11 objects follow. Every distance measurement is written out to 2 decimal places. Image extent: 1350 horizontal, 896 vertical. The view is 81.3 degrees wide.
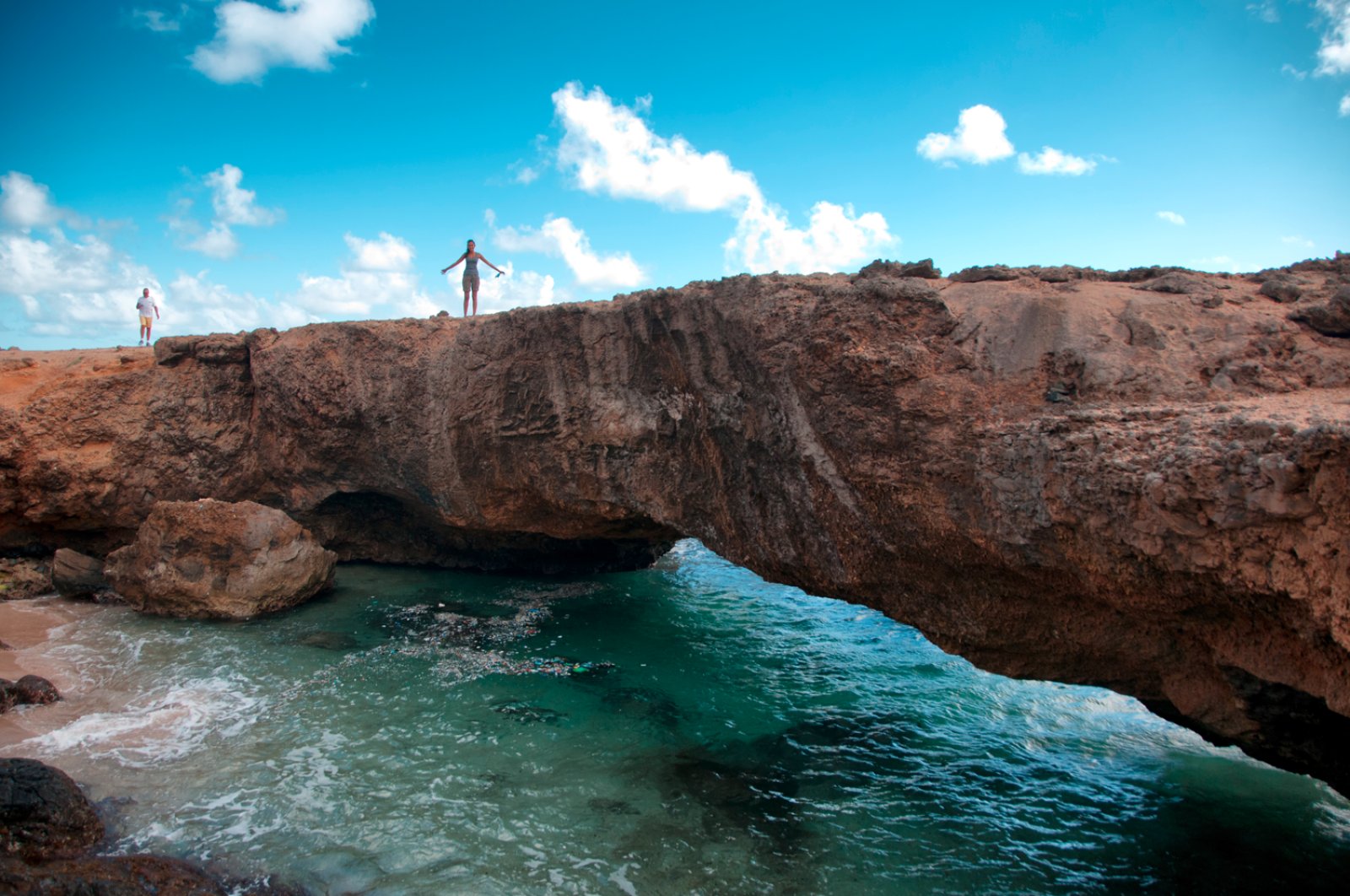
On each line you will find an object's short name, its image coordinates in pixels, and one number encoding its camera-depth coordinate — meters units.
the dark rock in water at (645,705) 8.12
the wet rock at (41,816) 5.37
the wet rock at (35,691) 7.63
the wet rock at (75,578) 11.12
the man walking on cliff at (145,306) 15.62
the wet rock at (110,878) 4.82
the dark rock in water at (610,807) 6.32
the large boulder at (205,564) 10.40
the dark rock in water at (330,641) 9.67
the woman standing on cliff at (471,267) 12.93
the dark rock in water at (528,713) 7.95
